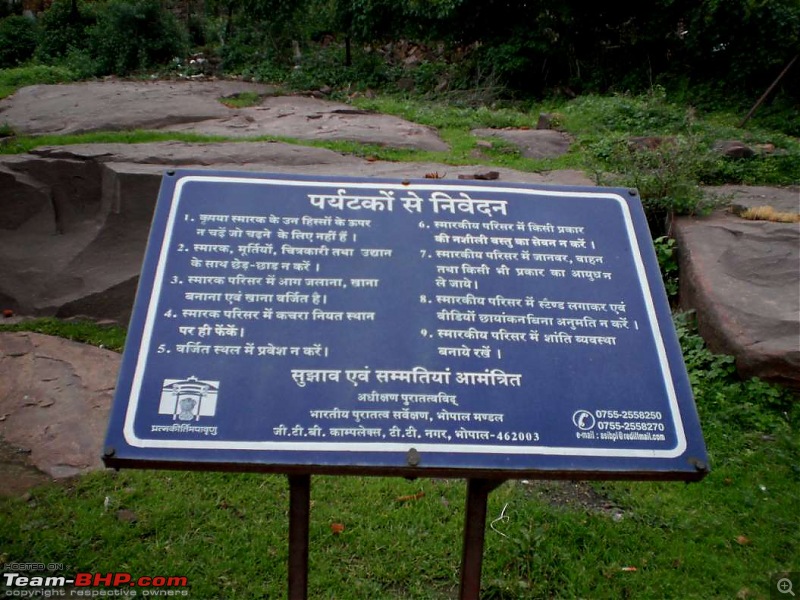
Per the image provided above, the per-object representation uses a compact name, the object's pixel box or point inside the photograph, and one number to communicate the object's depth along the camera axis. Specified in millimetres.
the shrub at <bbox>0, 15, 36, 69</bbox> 14953
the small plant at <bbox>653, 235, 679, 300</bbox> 4820
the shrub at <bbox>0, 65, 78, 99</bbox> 11259
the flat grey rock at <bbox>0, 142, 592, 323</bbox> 4750
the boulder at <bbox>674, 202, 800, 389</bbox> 3895
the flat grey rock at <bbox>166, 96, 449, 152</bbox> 7035
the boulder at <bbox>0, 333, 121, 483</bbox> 3414
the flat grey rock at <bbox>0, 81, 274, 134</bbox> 7285
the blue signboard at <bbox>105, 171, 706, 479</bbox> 1848
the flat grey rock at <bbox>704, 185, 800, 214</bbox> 5406
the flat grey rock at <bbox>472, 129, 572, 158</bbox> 6914
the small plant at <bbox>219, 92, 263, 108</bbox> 8906
